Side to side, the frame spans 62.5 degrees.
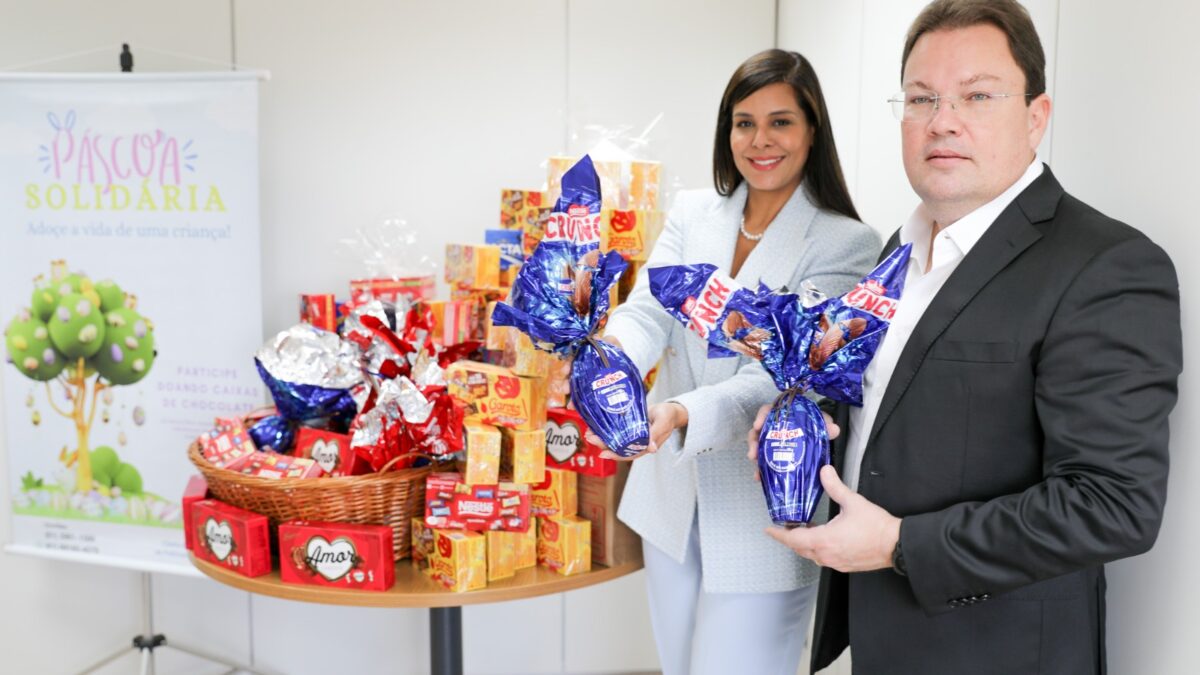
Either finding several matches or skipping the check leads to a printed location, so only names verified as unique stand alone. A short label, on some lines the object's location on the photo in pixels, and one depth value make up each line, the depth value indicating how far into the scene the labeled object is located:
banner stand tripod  3.46
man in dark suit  1.18
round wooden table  1.90
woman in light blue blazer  1.84
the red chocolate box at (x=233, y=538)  1.98
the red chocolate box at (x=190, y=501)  2.13
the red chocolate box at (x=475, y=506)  1.96
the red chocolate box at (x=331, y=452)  2.06
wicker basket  1.94
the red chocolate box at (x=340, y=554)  1.91
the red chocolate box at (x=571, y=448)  2.02
